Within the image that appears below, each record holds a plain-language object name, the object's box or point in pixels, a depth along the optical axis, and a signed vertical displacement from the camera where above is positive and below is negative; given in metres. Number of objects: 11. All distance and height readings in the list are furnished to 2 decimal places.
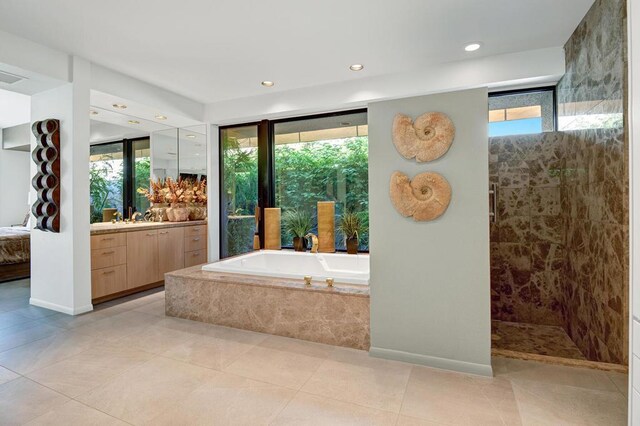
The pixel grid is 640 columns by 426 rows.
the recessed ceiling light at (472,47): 3.11 +1.53
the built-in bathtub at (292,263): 3.20 -0.55
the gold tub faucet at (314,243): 4.11 -0.39
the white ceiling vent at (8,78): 3.02 +1.27
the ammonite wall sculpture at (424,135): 2.13 +0.49
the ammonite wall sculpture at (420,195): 2.14 +0.10
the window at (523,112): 3.47 +1.02
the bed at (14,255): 4.63 -0.56
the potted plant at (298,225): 4.37 -0.17
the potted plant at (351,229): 3.98 -0.21
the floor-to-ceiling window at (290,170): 4.38 +0.60
